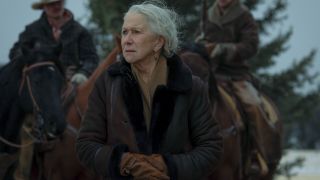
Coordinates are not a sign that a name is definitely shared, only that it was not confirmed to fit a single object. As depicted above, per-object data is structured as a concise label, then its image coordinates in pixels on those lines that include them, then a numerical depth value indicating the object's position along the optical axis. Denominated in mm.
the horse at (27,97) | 8977
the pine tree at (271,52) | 16719
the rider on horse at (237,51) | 11195
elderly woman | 5164
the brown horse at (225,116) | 9836
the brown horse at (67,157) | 9234
